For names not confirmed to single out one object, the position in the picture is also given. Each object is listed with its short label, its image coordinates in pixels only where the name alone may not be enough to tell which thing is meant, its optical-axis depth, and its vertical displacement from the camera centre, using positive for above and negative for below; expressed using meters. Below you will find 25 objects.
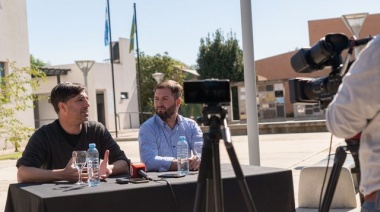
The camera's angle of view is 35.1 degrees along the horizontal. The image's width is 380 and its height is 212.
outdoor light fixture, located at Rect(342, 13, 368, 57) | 15.48 +2.01
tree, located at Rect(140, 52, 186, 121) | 44.41 +2.88
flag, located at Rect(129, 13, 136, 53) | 30.69 +4.03
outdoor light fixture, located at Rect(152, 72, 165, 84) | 24.67 +1.39
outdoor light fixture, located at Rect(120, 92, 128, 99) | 38.83 +1.09
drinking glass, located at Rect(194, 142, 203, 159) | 4.79 -0.32
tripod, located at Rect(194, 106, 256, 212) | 2.66 -0.29
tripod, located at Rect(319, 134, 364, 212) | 2.40 -0.27
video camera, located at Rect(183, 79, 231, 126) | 2.92 +0.07
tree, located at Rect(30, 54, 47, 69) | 76.34 +7.30
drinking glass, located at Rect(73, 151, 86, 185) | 3.72 -0.28
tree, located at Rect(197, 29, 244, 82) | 46.12 +3.55
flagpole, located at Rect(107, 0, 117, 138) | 29.70 +4.67
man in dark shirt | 4.09 -0.16
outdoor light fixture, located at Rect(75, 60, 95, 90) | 24.94 +2.07
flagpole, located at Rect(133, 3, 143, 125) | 30.05 +4.69
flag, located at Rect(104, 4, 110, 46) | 30.05 +4.00
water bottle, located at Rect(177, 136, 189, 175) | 4.16 -0.34
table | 3.18 -0.48
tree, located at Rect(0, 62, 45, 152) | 18.52 +0.63
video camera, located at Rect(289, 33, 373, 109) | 2.23 +0.15
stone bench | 6.00 -0.90
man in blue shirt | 4.71 -0.15
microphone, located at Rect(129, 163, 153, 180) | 3.79 -0.38
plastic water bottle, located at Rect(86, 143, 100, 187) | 3.66 -0.32
